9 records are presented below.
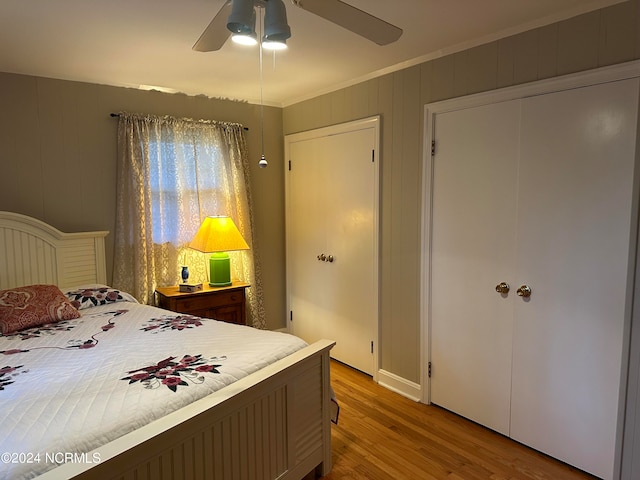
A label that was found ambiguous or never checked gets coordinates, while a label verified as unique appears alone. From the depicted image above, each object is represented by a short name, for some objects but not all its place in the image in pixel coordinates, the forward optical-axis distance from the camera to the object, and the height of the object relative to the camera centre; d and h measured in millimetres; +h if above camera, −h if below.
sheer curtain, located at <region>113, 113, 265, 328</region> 3217 +90
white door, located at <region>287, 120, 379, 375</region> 3225 -276
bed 1245 -674
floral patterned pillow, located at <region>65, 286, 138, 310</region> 2666 -579
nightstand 3162 -732
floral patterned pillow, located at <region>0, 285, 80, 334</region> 2244 -556
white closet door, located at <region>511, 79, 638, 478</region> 1957 -305
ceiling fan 1412 +708
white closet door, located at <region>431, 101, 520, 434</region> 2377 -309
